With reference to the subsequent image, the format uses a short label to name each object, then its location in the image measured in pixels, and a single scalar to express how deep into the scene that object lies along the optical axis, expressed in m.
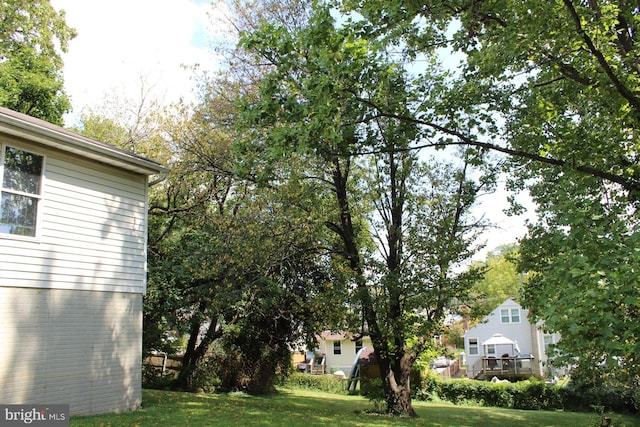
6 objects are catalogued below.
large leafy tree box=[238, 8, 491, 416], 8.34
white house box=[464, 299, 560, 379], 30.47
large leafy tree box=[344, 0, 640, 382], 5.60
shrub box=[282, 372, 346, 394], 27.09
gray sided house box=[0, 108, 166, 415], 8.90
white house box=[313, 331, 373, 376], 43.16
